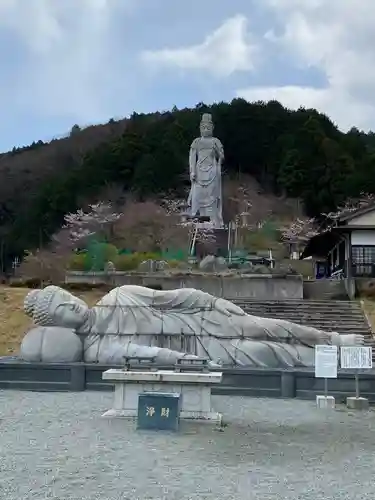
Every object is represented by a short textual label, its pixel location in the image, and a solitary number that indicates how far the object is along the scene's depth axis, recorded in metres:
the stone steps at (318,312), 16.12
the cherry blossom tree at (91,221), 36.31
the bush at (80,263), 23.06
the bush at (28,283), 22.37
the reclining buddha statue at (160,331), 9.98
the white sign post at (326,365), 8.51
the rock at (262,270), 19.72
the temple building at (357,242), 25.42
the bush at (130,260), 22.84
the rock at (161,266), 21.31
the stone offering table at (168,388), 7.11
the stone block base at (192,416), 7.00
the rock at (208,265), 21.16
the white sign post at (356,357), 8.49
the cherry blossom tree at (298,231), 35.28
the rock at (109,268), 21.62
